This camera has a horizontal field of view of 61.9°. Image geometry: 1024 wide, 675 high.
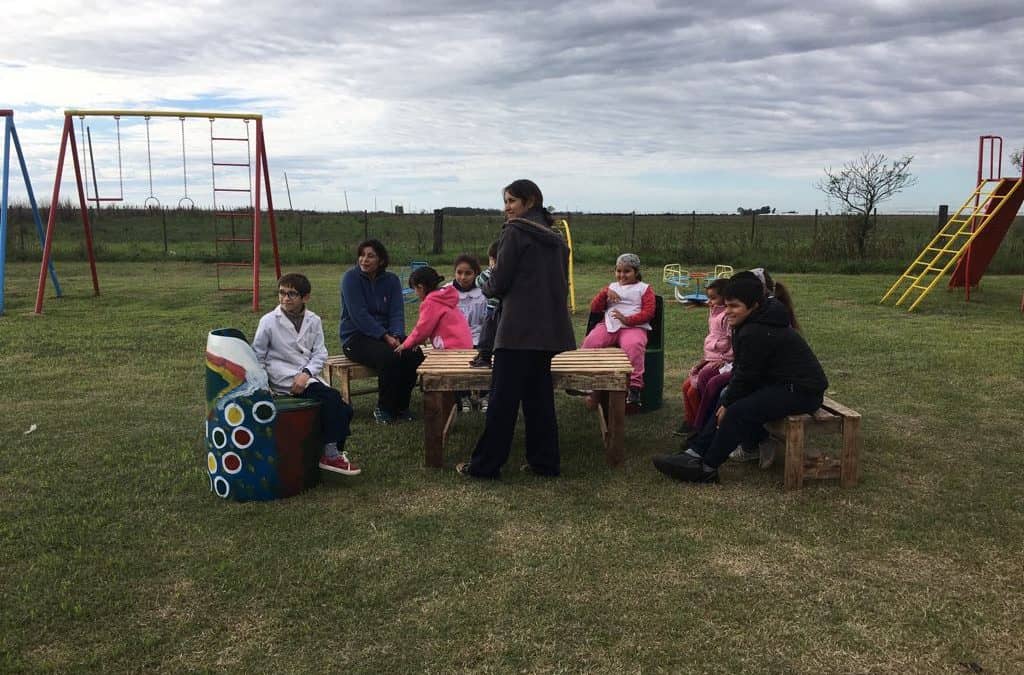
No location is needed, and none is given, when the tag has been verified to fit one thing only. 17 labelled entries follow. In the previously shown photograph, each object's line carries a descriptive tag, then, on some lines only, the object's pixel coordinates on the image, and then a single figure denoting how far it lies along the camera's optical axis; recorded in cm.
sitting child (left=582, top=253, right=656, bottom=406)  649
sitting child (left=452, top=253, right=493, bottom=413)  681
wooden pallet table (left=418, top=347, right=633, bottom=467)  514
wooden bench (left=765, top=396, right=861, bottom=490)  478
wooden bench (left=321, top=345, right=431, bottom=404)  635
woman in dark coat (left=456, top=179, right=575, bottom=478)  465
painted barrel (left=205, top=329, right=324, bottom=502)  443
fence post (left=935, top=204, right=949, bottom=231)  2314
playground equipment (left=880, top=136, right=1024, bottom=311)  1454
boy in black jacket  476
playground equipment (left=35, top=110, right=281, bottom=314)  1259
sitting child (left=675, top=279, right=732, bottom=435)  567
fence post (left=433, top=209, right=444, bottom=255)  2350
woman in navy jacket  631
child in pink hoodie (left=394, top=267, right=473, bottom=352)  631
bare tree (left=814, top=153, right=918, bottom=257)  2006
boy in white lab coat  484
